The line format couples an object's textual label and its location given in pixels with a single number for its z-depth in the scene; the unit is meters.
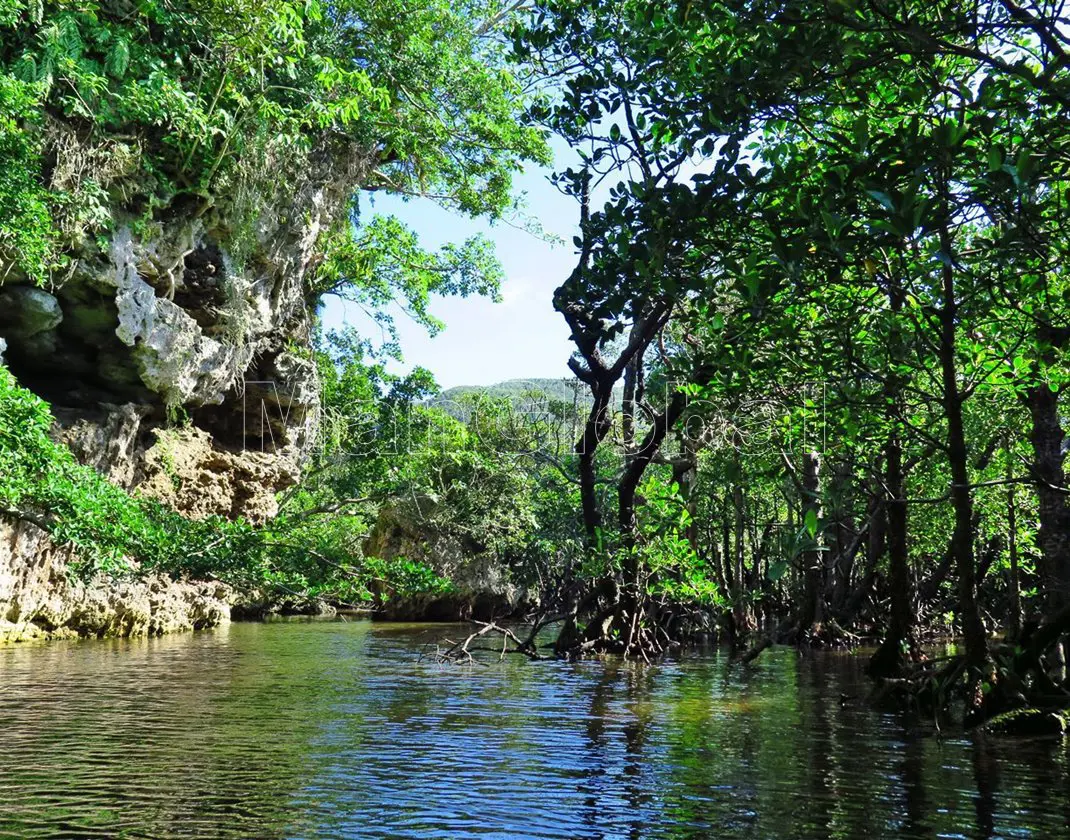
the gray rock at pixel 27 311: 16.89
